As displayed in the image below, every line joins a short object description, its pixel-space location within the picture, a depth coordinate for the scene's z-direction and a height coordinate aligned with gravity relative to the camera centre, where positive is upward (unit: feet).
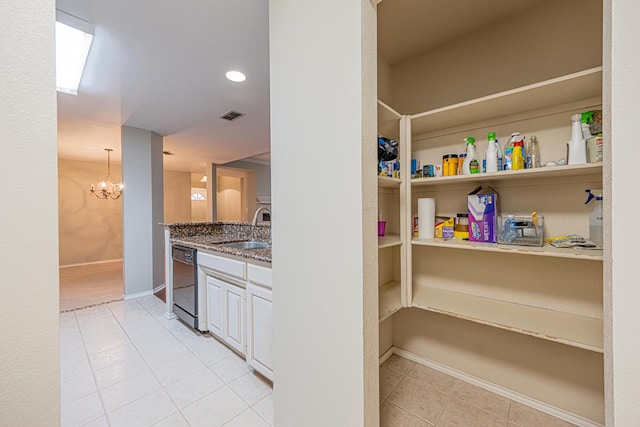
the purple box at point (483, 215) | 4.79 -0.12
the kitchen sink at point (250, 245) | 9.00 -1.19
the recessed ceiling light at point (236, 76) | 7.29 +3.97
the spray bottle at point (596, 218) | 3.95 -0.16
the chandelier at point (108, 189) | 17.95 +1.77
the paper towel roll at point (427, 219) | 5.51 -0.19
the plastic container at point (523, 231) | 4.35 -0.38
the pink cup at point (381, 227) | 5.22 -0.35
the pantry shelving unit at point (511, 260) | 4.24 -1.02
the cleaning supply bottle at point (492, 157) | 4.58 +0.96
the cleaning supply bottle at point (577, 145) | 3.80 +0.96
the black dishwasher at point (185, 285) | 8.16 -2.42
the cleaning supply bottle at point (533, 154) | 4.43 +0.97
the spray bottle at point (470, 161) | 4.82 +0.94
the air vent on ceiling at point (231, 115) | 10.12 +3.96
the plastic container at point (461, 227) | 5.25 -0.36
